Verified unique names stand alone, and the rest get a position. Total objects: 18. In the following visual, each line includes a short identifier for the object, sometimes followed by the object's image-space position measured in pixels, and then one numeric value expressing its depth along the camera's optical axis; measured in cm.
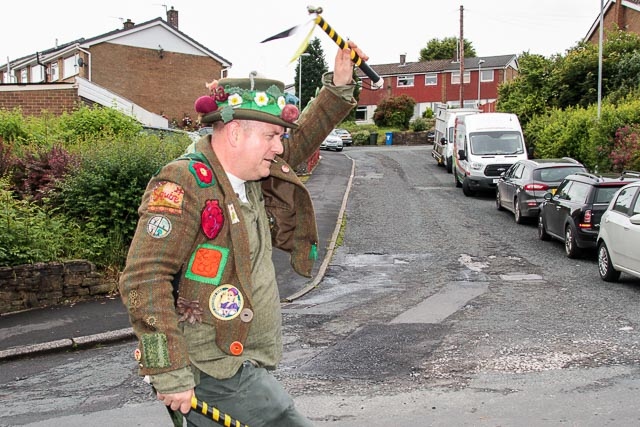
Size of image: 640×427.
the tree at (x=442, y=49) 9875
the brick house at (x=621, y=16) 4106
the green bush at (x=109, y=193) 1175
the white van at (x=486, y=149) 2634
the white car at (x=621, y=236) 1128
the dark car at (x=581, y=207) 1437
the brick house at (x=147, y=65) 4169
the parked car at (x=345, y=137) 6069
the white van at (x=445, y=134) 3566
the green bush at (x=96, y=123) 1825
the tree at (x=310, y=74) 7825
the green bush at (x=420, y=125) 6588
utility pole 5706
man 282
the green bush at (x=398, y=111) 6969
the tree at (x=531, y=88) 3859
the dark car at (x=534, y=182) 1958
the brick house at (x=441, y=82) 7781
